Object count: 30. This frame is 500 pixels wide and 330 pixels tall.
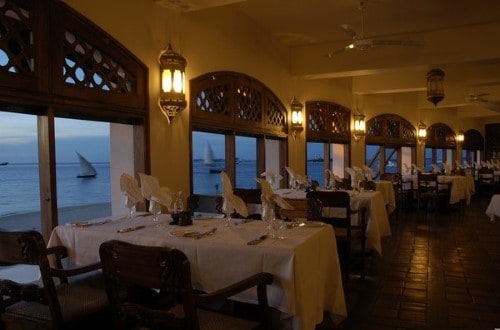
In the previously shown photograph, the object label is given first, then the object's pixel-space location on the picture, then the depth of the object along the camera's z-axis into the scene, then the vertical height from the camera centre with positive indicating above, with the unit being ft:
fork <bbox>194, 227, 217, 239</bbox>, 8.20 -1.63
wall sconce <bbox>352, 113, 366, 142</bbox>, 31.73 +2.23
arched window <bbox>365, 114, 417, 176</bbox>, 35.40 +1.09
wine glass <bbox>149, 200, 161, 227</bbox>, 10.08 -1.26
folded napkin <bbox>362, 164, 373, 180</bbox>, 25.58 -1.11
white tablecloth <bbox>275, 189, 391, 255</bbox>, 15.21 -2.30
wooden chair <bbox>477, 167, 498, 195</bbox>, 38.19 -2.59
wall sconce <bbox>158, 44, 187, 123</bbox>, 13.58 +2.56
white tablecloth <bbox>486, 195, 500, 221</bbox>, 15.63 -2.14
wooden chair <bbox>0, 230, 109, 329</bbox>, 6.58 -2.64
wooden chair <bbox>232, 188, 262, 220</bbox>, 13.71 -1.34
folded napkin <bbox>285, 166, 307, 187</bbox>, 18.45 -1.04
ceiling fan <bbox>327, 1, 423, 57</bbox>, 16.06 +4.64
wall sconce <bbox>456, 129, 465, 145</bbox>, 47.37 +2.00
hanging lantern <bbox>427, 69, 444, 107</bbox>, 23.09 +4.04
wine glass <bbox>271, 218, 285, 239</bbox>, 8.21 -1.50
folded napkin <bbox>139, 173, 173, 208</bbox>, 10.08 -0.88
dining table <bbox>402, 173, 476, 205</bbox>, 28.50 -2.36
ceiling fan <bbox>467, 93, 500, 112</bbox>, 32.70 +4.68
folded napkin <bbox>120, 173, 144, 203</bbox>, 10.43 -0.79
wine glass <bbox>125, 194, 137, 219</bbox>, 10.55 -1.18
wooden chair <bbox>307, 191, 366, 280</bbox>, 13.19 -2.42
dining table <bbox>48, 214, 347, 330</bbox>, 7.02 -1.89
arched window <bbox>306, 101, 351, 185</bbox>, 27.17 +1.50
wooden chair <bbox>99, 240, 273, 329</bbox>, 5.53 -1.99
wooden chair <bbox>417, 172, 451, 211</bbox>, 27.30 -2.61
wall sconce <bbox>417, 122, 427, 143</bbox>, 39.91 +2.28
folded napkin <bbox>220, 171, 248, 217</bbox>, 9.34 -1.08
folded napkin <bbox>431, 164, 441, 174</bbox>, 35.58 -1.37
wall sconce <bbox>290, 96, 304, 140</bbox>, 24.18 +2.44
